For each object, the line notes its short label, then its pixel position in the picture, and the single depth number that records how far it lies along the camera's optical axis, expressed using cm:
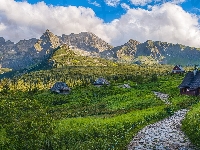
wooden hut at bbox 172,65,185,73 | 14848
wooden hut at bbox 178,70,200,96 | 6788
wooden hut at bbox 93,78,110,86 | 12162
